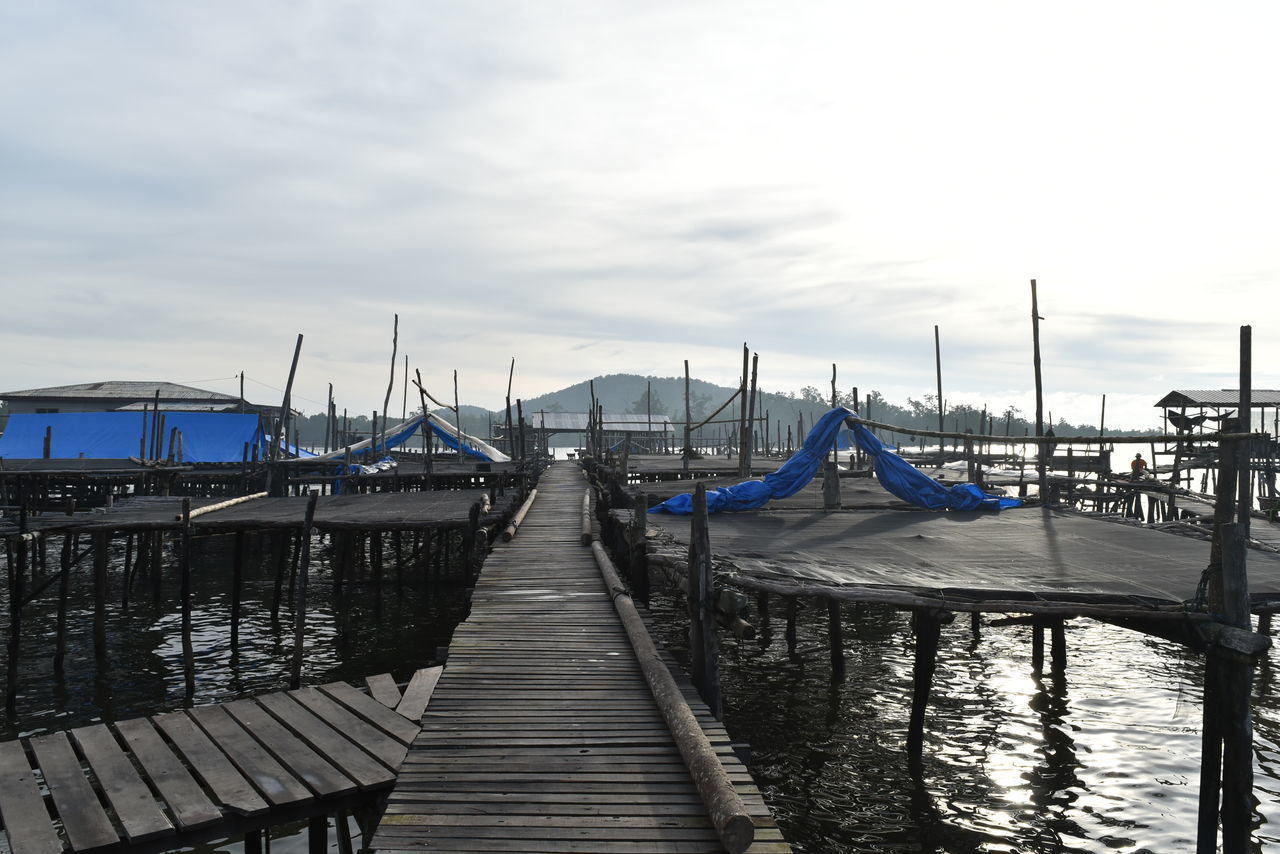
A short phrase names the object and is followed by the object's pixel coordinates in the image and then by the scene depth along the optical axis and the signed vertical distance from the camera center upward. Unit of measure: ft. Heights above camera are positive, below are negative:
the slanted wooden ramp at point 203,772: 16.66 -7.81
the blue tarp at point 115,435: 115.49 +0.60
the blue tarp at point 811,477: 48.70 -2.73
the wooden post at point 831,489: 49.96 -2.93
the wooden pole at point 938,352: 118.32 +13.46
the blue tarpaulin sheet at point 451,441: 105.77 -0.04
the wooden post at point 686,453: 84.53 -1.24
